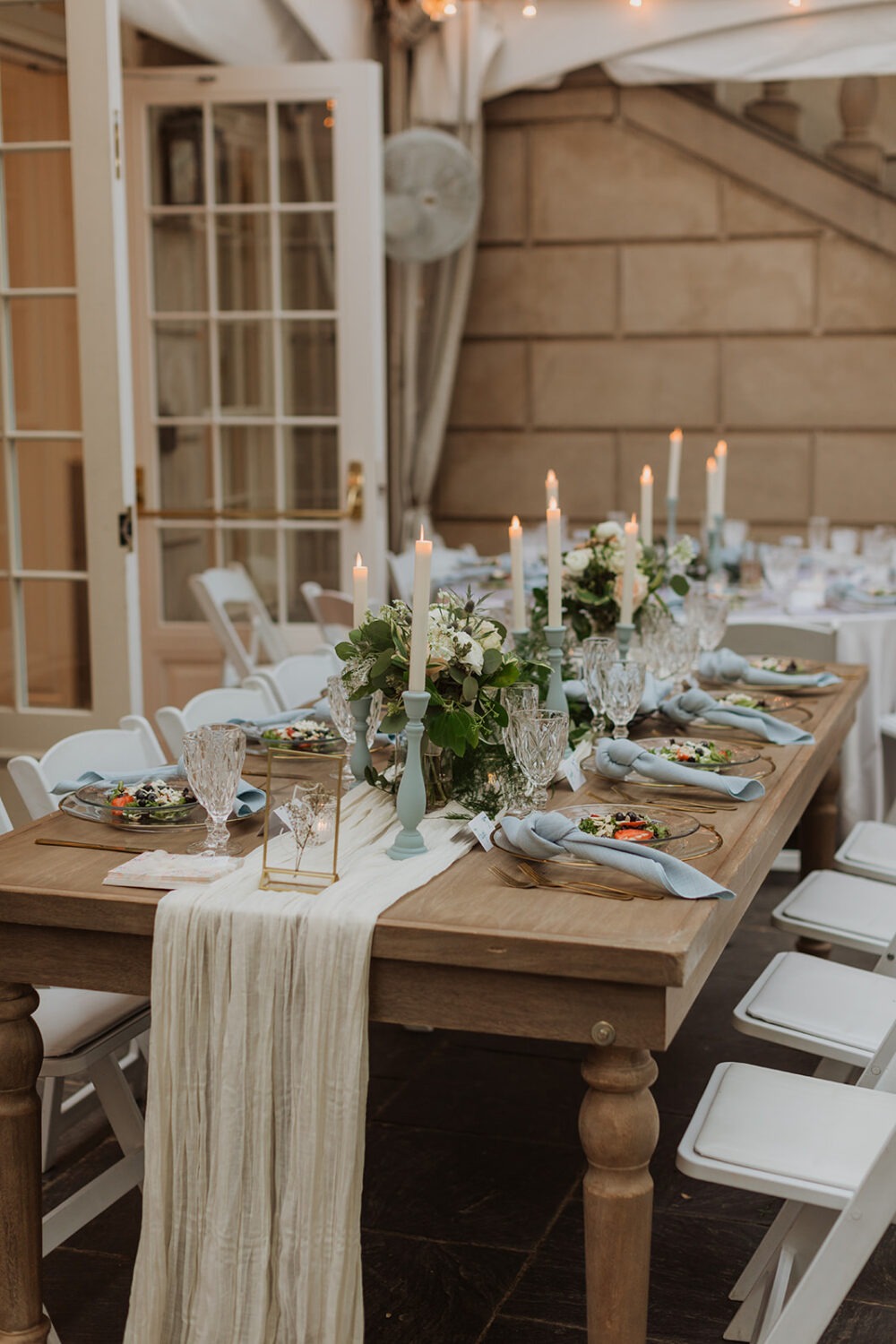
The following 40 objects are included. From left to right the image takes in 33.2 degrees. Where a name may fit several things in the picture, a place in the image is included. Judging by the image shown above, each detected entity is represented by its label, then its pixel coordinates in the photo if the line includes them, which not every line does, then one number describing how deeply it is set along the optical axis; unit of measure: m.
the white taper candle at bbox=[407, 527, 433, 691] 2.08
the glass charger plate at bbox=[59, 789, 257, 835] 2.33
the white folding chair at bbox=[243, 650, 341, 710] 3.50
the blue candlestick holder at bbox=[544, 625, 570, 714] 2.69
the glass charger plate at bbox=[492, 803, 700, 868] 2.15
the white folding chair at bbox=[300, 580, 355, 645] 4.99
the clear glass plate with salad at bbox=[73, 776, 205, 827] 2.36
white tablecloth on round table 4.67
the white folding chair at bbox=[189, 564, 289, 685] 4.91
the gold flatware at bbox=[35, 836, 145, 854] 2.22
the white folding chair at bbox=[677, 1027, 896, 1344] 1.78
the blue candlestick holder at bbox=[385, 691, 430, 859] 2.14
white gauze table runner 1.94
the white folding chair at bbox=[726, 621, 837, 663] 4.12
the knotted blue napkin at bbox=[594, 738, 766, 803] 2.46
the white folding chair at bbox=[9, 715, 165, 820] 2.57
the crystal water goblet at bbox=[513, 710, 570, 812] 2.27
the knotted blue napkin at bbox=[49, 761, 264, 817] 2.40
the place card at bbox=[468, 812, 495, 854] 2.19
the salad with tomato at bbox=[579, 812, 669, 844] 2.17
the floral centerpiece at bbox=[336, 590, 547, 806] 2.25
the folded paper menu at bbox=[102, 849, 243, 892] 2.04
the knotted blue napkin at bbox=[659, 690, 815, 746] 2.89
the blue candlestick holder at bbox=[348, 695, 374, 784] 2.42
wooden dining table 1.81
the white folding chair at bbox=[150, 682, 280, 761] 2.92
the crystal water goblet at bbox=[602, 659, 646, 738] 2.71
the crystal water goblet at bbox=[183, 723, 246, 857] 2.20
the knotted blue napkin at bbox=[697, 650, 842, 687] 3.43
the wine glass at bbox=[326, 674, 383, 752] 2.44
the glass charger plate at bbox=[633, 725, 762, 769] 2.66
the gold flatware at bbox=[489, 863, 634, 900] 1.98
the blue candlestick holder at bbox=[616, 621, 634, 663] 3.18
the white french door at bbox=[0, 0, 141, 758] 3.92
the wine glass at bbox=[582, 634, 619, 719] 2.78
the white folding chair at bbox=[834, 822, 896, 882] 3.19
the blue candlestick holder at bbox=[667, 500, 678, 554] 4.78
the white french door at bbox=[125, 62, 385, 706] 5.64
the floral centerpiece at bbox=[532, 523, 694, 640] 3.32
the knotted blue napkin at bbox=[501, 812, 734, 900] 1.96
